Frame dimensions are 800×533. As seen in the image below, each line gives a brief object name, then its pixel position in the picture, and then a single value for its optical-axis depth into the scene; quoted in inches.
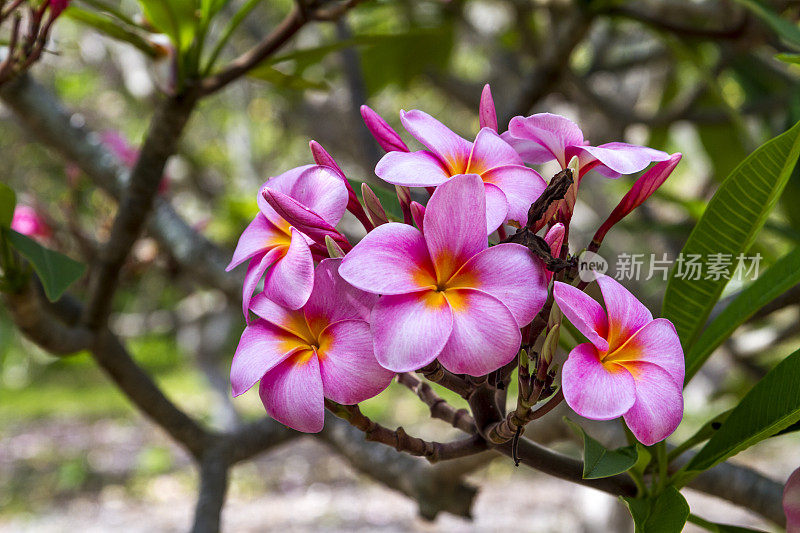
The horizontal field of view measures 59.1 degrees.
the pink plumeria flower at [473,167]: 16.6
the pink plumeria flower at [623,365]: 14.6
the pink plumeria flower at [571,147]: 17.3
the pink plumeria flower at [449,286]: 14.4
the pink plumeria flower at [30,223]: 53.0
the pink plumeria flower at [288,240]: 16.4
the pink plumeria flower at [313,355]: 15.6
